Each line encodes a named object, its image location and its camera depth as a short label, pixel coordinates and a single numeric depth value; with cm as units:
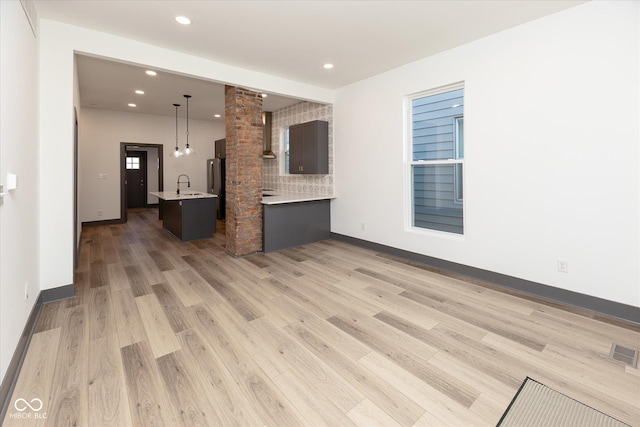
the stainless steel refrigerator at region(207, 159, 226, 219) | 770
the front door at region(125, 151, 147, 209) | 1091
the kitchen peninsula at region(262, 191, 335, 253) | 474
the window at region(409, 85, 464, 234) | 382
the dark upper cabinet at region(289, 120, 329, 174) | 539
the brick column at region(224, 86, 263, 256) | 449
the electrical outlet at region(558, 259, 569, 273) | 288
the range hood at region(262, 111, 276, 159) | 712
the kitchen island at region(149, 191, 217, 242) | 555
